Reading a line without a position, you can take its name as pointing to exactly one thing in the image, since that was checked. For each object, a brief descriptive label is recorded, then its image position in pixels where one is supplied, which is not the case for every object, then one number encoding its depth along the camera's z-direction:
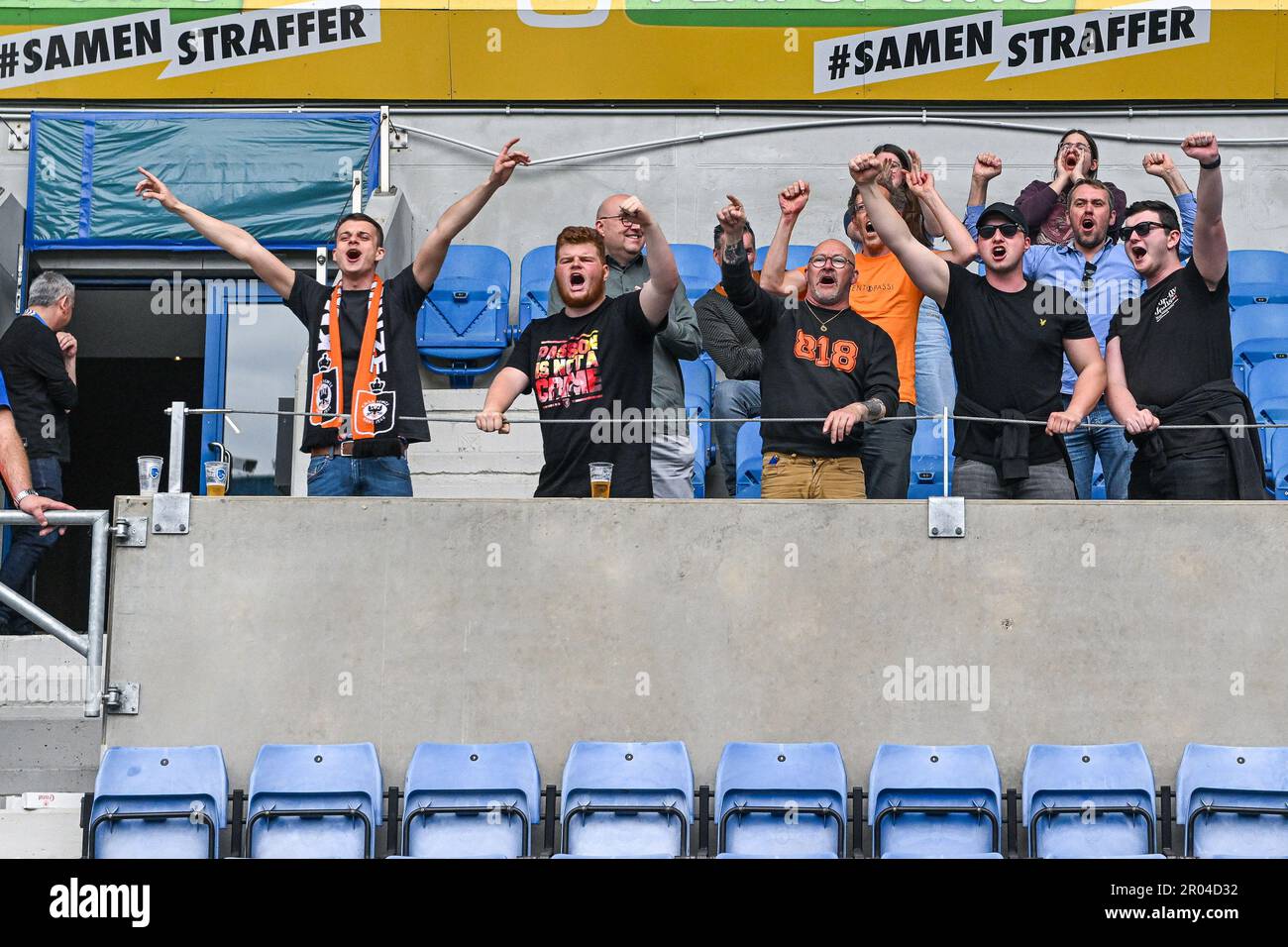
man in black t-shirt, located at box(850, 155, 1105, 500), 16.02
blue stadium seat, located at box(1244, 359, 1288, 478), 20.08
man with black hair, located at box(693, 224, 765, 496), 17.08
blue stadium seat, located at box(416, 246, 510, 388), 22.08
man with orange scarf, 15.98
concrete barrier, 15.86
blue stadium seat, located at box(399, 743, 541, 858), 14.77
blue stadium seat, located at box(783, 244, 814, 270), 22.52
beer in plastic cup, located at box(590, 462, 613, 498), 15.80
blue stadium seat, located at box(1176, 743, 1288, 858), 14.45
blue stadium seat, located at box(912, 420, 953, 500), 19.78
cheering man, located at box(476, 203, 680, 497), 15.72
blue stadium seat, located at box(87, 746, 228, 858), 14.66
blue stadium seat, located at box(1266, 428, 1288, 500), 19.45
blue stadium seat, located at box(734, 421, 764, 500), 19.45
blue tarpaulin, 24.27
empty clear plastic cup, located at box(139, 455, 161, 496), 16.28
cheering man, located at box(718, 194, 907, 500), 16.19
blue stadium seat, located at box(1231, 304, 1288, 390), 21.52
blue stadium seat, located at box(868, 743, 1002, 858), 14.67
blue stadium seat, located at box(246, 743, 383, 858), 14.74
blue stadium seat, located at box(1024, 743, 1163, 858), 14.62
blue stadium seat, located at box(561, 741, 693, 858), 14.70
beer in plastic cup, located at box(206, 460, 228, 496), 16.56
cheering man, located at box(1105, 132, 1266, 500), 15.76
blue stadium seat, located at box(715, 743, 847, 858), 14.73
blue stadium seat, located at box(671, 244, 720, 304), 22.37
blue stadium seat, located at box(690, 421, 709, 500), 19.14
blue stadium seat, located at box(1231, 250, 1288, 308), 22.86
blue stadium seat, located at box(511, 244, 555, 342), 22.56
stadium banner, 25.02
